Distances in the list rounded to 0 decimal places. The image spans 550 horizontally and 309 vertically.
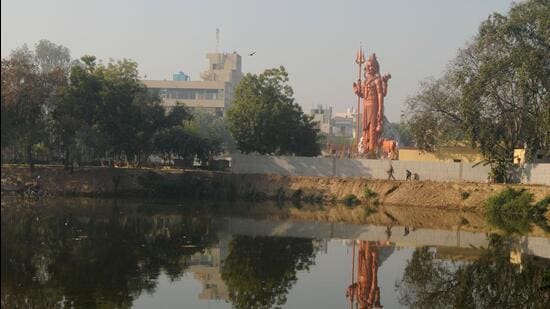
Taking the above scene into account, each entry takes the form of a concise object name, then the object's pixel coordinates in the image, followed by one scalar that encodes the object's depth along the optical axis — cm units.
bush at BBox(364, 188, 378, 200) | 5262
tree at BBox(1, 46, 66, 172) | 4738
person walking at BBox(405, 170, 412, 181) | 5432
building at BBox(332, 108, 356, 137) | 16682
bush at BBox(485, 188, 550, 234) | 4134
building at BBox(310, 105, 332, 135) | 14975
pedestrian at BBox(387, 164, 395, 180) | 5512
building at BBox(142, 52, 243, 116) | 12506
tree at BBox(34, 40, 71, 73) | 11746
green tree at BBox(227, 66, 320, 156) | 5950
